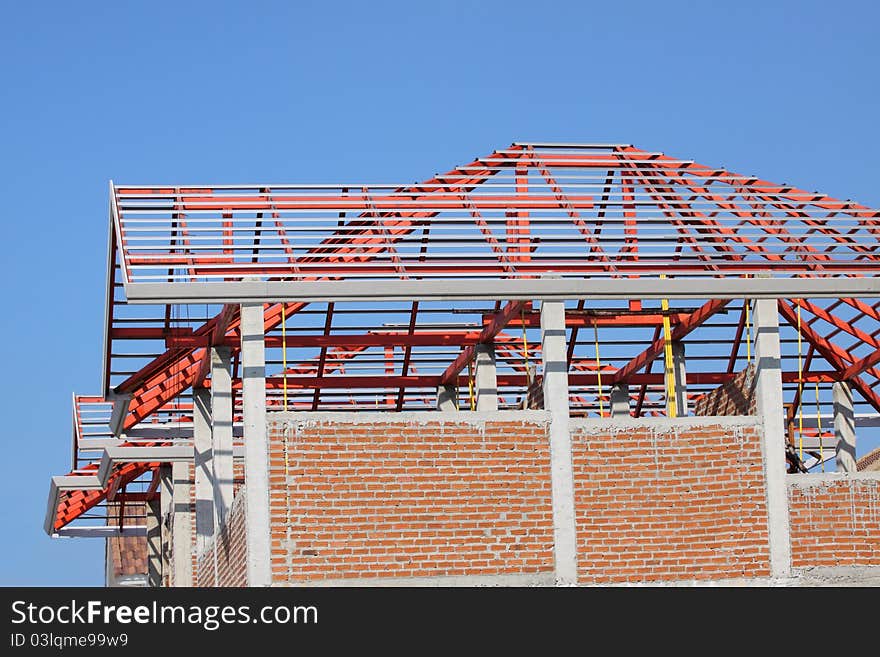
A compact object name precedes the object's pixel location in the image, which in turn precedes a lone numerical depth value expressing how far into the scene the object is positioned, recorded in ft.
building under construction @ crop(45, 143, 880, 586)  71.87
